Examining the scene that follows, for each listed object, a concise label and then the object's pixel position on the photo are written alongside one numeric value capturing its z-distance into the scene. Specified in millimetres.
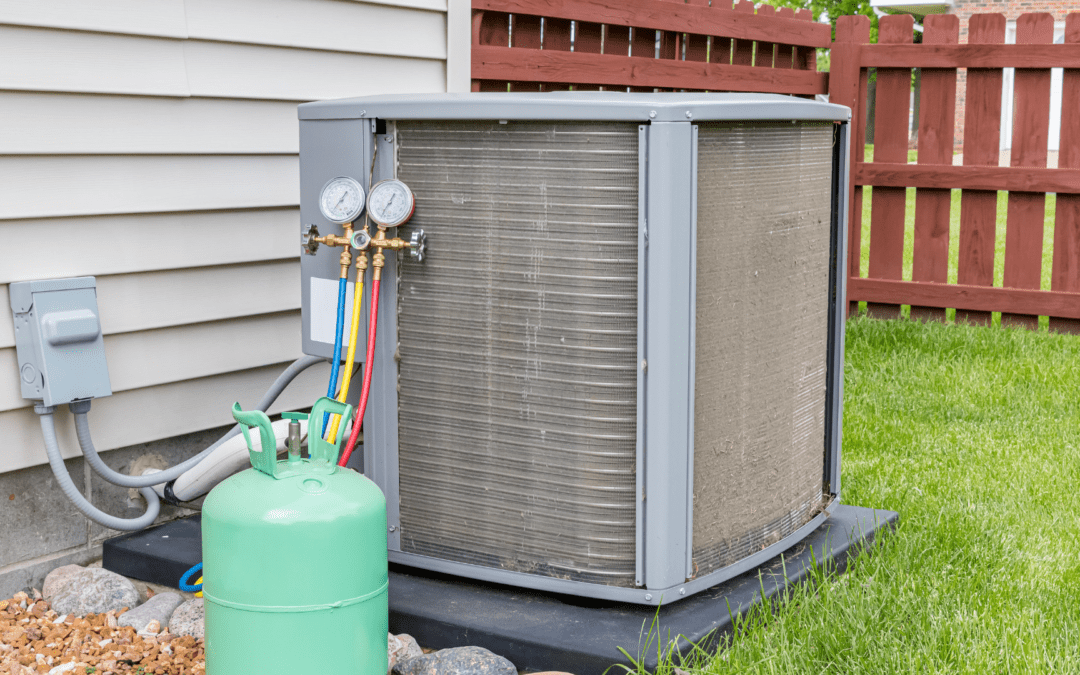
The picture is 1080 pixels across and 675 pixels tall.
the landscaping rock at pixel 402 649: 1990
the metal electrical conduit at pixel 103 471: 2273
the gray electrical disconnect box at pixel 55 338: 2242
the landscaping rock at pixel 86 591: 2258
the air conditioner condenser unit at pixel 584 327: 1939
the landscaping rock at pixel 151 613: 2180
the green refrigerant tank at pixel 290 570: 1713
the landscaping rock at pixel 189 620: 2139
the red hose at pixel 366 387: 2081
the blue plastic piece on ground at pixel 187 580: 2299
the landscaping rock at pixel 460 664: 1846
